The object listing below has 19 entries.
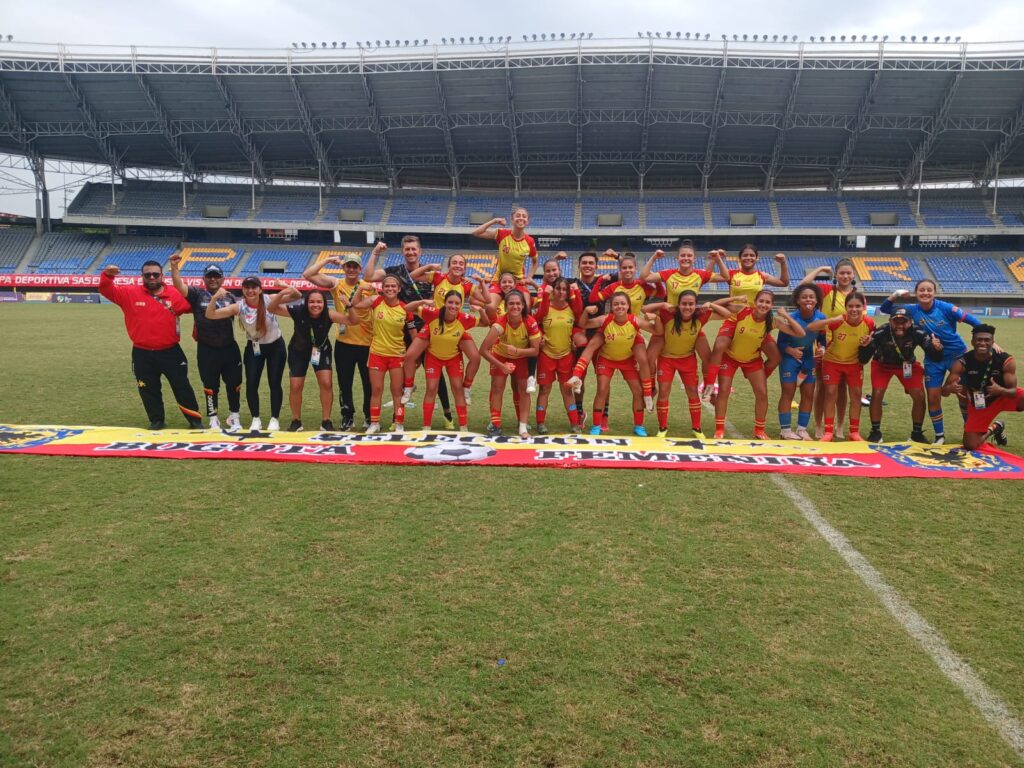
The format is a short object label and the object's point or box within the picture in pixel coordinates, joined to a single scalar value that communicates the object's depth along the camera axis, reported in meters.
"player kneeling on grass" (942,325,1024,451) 6.57
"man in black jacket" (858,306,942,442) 7.16
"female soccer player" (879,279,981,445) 7.23
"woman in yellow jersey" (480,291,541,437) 7.17
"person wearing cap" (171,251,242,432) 7.21
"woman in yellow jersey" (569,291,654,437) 7.16
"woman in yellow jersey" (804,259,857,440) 7.61
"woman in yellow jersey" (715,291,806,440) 7.22
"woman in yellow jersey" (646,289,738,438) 7.20
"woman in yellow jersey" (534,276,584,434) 7.30
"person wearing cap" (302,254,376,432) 7.37
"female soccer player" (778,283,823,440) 7.35
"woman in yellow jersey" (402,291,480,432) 7.14
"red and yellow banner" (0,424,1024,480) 6.01
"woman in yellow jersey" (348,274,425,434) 7.20
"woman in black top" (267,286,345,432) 7.09
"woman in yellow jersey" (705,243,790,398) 7.40
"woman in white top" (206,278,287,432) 7.09
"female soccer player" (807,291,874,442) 7.24
